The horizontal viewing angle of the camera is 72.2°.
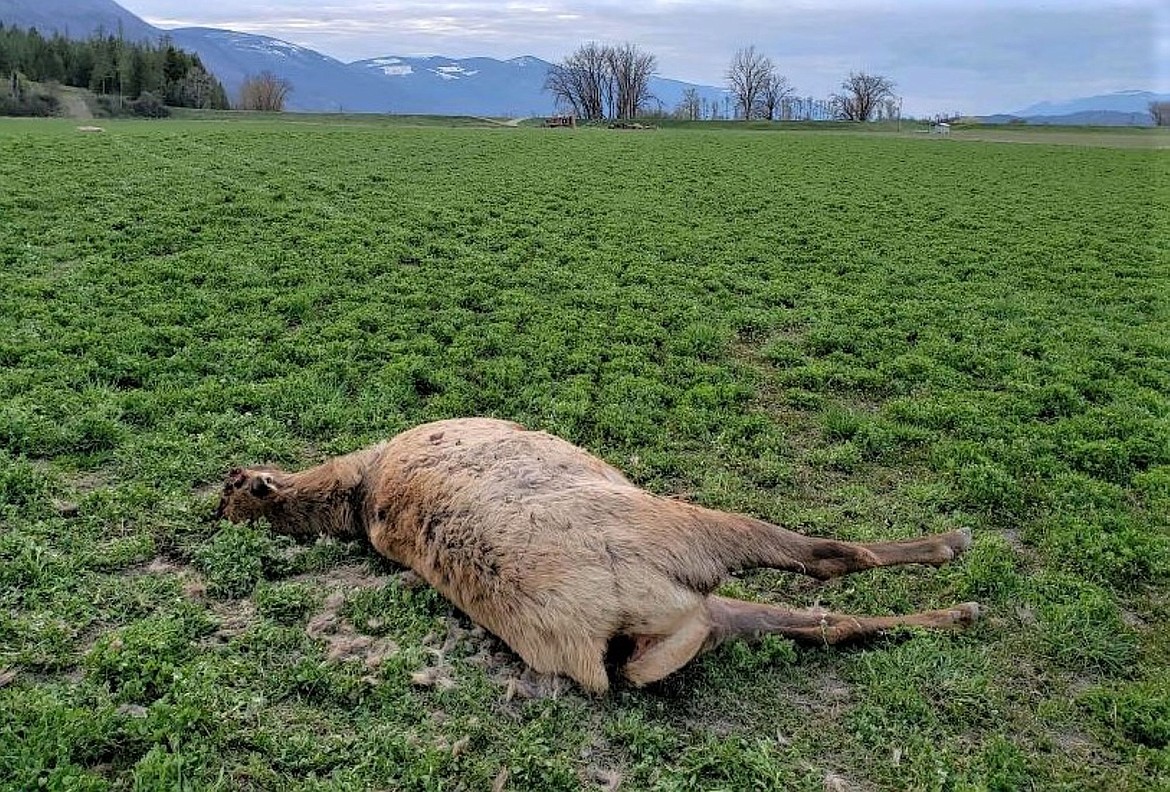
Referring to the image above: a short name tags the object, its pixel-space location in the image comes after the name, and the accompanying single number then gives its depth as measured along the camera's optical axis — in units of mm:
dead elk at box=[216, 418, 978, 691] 3467
